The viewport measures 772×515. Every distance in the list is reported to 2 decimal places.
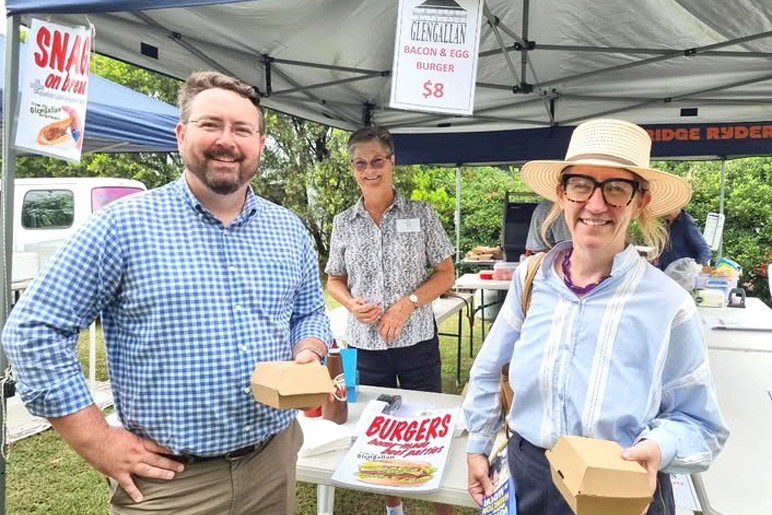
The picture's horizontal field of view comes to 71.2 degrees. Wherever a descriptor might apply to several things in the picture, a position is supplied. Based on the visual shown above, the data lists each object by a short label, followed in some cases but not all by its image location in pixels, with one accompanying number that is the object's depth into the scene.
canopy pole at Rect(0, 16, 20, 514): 1.88
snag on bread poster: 1.89
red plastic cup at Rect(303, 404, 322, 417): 1.94
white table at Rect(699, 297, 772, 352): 2.92
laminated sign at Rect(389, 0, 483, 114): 1.91
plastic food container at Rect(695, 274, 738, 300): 4.34
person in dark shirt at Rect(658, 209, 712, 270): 4.30
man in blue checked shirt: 1.18
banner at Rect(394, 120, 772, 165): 5.27
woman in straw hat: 1.12
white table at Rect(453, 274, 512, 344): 5.01
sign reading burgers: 1.52
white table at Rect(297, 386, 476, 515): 1.48
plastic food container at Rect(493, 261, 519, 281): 5.38
